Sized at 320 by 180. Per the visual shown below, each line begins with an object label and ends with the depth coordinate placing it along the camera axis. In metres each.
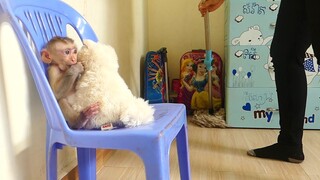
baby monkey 0.76
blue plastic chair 0.67
